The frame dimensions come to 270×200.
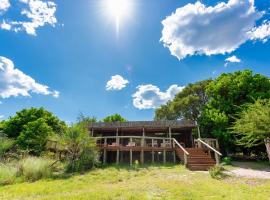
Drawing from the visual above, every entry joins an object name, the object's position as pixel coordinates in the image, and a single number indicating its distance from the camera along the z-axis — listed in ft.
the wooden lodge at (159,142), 41.78
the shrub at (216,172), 30.48
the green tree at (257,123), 35.81
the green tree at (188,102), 92.58
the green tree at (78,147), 40.68
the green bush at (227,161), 45.86
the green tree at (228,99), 55.01
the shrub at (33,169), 33.99
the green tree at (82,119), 44.99
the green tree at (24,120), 82.33
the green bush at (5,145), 57.11
